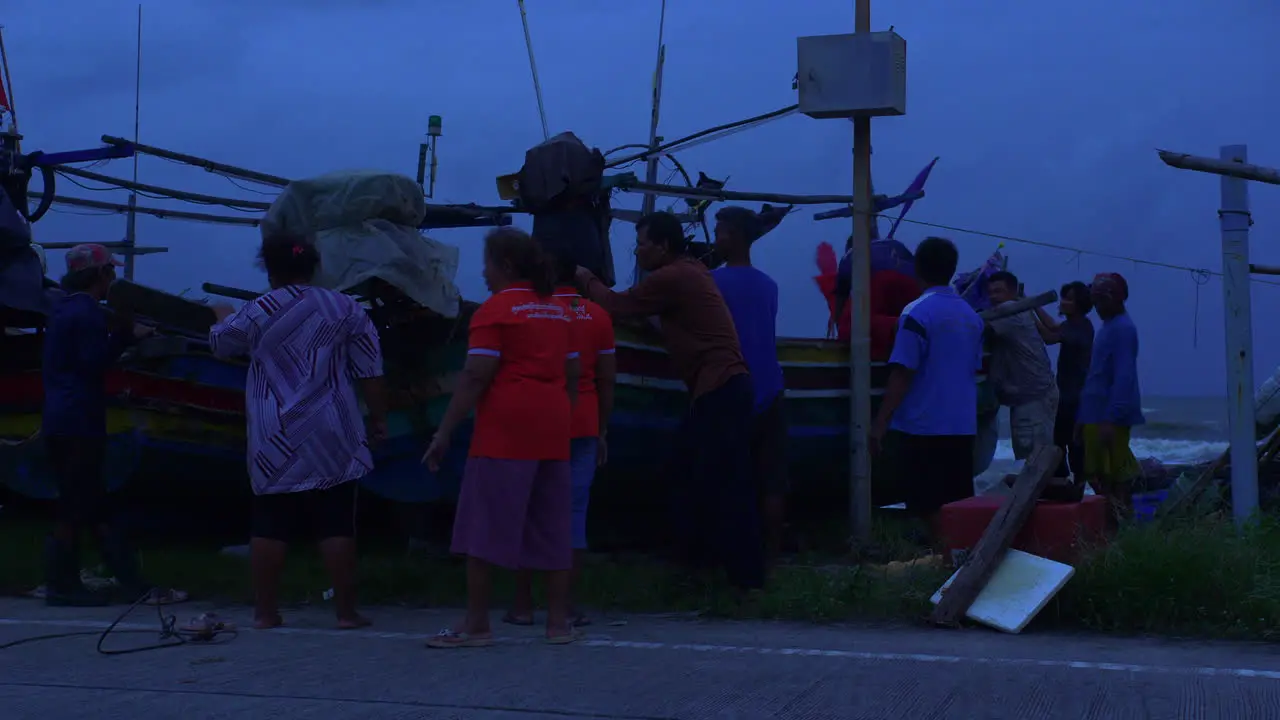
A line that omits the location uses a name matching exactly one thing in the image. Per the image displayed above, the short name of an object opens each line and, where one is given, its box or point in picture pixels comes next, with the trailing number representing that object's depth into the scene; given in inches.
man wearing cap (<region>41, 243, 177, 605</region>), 278.2
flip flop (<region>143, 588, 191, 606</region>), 282.0
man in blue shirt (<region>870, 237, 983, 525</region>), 281.6
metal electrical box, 321.4
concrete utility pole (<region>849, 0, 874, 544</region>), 324.5
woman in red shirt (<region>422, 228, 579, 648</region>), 219.3
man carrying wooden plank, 358.9
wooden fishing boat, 322.0
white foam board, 227.3
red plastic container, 249.2
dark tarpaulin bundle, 332.8
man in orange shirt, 254.7
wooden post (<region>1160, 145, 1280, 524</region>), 271.9
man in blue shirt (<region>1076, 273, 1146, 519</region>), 348.8
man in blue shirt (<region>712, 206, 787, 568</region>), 283.3
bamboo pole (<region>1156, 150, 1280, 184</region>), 259.3
